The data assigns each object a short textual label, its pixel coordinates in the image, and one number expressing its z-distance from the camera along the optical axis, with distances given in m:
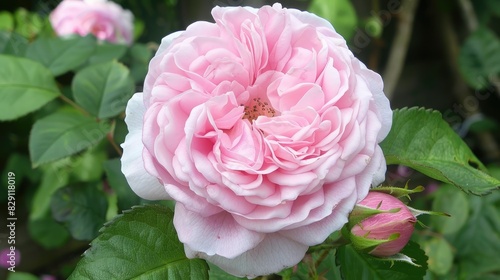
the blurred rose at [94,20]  1.10
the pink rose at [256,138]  0.44
